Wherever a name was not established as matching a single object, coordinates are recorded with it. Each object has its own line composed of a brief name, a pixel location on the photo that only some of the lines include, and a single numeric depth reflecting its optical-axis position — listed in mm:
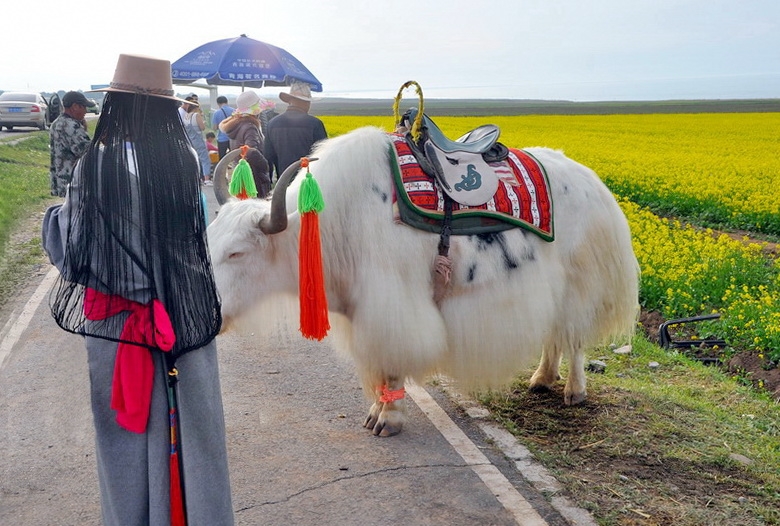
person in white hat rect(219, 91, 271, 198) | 9102
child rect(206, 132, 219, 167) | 14523
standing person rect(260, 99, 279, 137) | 11378
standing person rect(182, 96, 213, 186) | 12867
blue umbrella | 15672
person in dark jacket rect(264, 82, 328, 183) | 7391
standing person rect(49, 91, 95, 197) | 8211
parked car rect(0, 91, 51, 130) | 29109
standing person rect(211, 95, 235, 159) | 12034
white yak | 4047
